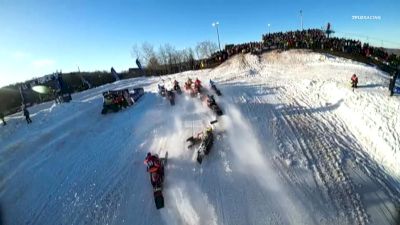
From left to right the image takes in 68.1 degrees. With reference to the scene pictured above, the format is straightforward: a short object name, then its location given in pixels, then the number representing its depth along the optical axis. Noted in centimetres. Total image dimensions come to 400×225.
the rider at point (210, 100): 1958
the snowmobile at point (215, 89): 2240
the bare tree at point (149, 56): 7161
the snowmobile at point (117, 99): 2222
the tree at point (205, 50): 8975
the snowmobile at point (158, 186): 1155
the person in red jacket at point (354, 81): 2092
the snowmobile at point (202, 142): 1406
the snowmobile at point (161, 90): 2483
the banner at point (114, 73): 4588
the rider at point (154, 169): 1236
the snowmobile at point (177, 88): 2475
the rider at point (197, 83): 2360
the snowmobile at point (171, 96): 2220
